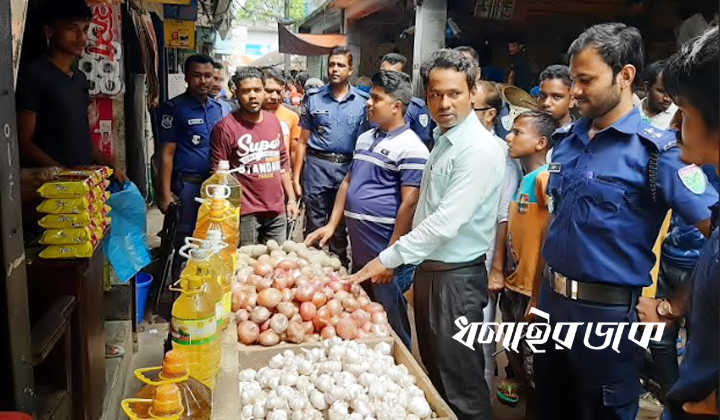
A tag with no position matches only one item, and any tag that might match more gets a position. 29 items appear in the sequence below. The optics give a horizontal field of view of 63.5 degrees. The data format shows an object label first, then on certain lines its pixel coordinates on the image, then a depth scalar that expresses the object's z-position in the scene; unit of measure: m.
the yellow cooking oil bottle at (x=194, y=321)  1.87
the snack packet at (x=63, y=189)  2.07
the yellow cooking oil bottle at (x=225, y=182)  2.92
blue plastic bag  2.89
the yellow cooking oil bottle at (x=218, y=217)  2.47
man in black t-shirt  3.10
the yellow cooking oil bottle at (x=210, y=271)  1.95
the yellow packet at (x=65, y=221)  2.09
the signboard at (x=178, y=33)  9.59
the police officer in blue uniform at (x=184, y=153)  5.14
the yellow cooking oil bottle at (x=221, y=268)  2.10
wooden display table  2.12
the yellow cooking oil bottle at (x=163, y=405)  1.49
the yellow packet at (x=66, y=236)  2.11
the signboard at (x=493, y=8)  8.24
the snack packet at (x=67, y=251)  2.11
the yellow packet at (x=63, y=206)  2.07
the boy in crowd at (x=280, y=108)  6.07
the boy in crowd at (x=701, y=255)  1.11
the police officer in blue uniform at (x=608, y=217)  2.39
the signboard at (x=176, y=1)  5.43
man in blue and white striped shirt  3.78
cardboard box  2.51
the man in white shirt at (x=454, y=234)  2.85
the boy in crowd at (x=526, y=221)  3.54
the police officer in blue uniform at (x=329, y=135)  5.30
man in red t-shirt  4.70
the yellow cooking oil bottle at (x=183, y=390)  1.58
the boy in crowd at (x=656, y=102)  4.02
